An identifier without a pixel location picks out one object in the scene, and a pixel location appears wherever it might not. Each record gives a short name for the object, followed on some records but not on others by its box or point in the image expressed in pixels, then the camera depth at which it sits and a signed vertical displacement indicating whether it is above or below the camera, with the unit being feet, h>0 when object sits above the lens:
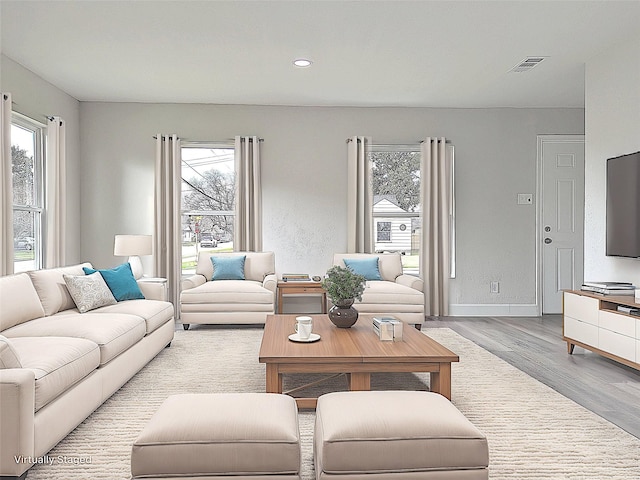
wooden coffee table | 10.41 -2.42
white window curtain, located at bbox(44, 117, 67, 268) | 19.07 +1.33
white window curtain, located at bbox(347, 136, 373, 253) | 23.21 +1.40
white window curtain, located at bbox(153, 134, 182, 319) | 22.56 +0.83
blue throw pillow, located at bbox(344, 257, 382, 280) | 21.51 -1.33
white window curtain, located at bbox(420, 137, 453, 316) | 23.26 +0.22
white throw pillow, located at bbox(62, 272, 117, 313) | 13.94 -1.48
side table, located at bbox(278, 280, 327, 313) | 21.09 -2.11
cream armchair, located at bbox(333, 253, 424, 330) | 19.60 -2.47
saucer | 11.78 -2.25
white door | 23.84 +0.66
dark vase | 13.33 -1.97
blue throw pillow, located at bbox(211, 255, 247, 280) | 21.34 -1.32
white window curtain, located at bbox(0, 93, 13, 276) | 15.49 +1.24
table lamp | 20.10 -0.48
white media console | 13.14 -2.43
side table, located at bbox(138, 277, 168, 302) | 16.96 -1.52
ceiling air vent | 16.96 +5.18
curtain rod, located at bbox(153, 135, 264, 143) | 23.03 +3.76
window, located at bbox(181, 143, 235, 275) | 23.39 +1.39
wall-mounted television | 14.28 +0.65
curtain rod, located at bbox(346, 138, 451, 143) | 23.58 +3.67
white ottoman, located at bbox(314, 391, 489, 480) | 6.38 -2.49
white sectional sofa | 7.31 -2.10
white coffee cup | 11.82 -2.04
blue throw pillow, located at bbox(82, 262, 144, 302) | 15.67 -1.41
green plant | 13.05 -1.22
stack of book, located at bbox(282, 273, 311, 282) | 21.74 -1.79
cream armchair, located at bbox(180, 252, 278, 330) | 19.72 -2.53
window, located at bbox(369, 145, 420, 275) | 23.97 +1.18
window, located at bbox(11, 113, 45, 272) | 17.95 +1.39
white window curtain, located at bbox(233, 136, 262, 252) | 22.91 +1.43
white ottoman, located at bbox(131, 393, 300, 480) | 6.19 -2.41
